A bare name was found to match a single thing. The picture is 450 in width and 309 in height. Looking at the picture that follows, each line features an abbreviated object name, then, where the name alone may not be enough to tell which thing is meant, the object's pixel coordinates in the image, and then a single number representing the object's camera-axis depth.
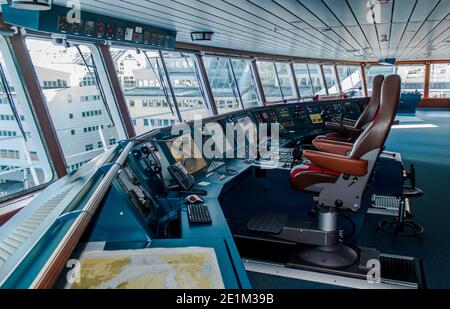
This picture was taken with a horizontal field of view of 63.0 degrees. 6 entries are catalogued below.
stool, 3.31
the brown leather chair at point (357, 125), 4.98
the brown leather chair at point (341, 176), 2.47
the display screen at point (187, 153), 2.80
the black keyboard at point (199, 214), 1.74
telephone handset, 2.44
